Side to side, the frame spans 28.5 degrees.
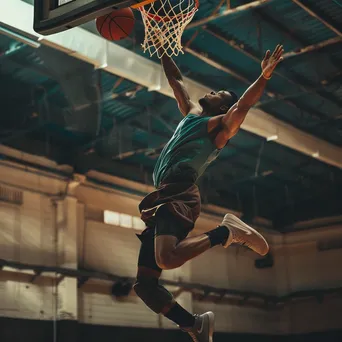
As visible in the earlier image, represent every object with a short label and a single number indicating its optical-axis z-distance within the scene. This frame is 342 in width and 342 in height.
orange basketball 6.78
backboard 5.12
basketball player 5.37
